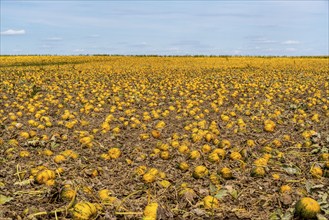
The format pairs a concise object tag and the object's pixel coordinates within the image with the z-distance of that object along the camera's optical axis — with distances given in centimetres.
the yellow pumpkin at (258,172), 531
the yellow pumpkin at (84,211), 378
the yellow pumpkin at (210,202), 432
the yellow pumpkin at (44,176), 502
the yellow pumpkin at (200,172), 524
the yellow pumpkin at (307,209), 407
